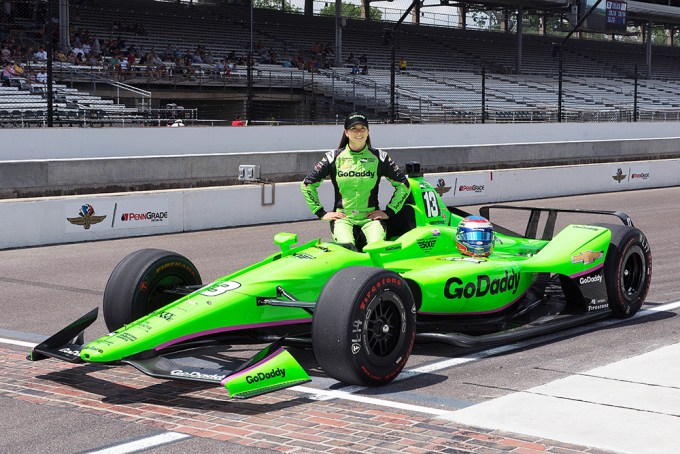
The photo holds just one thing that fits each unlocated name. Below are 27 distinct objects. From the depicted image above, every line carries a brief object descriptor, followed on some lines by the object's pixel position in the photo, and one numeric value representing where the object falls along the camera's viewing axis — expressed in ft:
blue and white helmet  28.27
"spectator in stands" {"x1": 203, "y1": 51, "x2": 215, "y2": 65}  115.03
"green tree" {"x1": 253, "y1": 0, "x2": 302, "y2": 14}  158.51
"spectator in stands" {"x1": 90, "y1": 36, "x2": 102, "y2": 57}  100.34
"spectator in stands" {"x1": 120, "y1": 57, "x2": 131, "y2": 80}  97.60
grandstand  94.53
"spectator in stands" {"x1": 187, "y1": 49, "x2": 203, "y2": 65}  113.50
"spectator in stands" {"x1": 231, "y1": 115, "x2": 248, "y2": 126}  78.79
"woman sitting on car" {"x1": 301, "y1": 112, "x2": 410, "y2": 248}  29.07
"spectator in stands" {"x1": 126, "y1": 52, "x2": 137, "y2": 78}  99.19
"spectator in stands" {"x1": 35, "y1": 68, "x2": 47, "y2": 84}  78.45
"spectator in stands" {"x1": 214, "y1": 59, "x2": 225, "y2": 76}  108.17
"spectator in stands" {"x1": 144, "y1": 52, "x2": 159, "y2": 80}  101.10
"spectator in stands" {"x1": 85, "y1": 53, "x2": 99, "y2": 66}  93.27
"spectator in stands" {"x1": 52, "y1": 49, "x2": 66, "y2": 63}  90.48
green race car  21.84
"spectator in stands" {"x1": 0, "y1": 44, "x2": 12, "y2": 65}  82.20
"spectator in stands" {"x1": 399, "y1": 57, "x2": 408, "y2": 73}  138.20
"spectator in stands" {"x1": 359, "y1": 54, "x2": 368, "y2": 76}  128.02
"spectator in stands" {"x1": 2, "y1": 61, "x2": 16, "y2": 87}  77.97
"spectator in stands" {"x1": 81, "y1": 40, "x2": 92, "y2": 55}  100.80
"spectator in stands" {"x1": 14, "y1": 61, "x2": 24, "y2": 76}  79.33
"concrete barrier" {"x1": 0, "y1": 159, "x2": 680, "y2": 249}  49.78
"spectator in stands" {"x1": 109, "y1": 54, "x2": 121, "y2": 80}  95.55
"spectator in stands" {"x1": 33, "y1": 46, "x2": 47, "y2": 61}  84.60
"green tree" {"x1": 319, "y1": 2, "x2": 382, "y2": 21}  185.33
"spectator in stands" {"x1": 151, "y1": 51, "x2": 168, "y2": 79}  102.89
